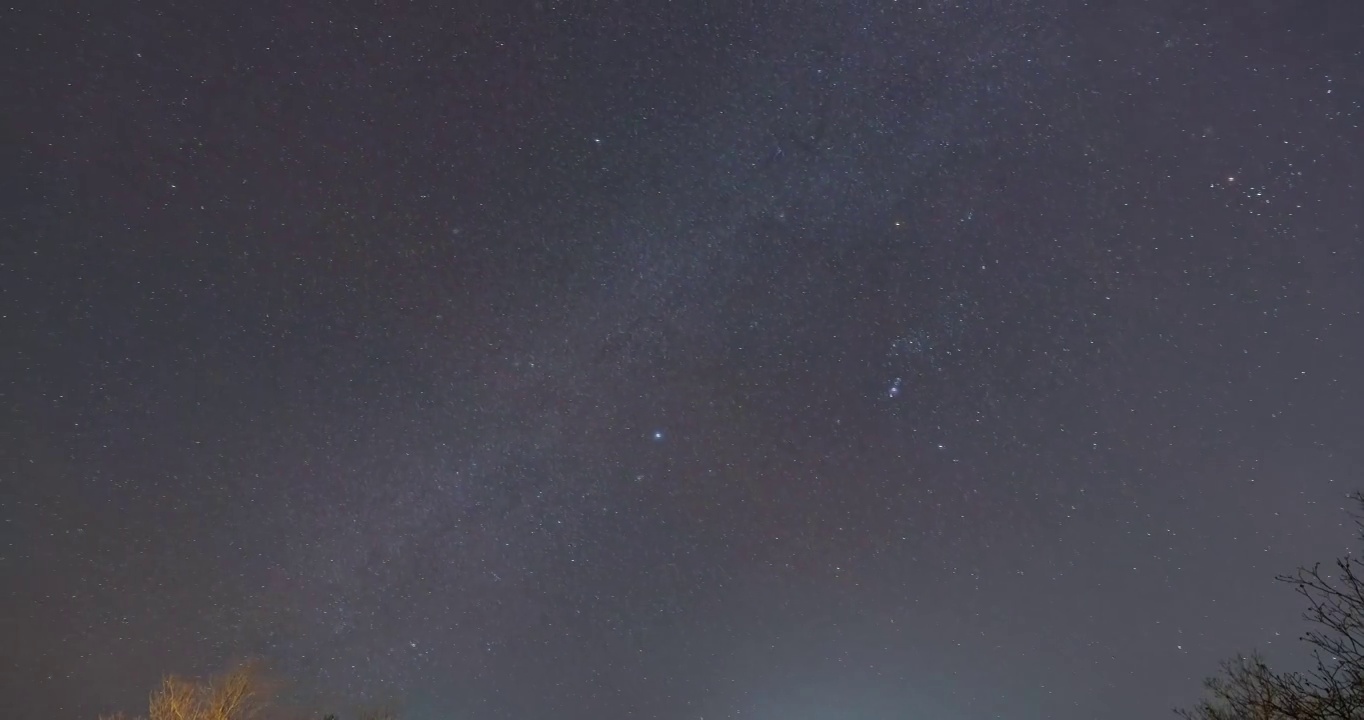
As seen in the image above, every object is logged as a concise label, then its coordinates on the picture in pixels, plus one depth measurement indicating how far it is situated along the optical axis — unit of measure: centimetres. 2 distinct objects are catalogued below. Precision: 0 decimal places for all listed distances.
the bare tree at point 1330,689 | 708
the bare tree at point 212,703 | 2059
